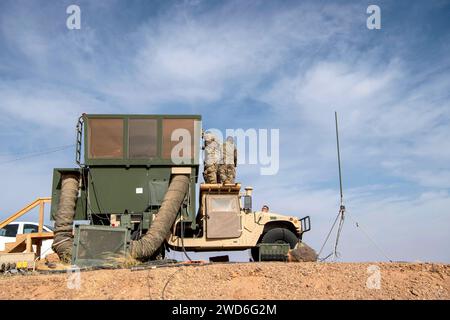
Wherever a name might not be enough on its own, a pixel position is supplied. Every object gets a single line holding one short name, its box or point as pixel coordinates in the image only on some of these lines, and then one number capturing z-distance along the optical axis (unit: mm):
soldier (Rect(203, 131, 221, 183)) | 14023
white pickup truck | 18000
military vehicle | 13391
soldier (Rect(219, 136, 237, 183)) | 14102
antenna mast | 11869
